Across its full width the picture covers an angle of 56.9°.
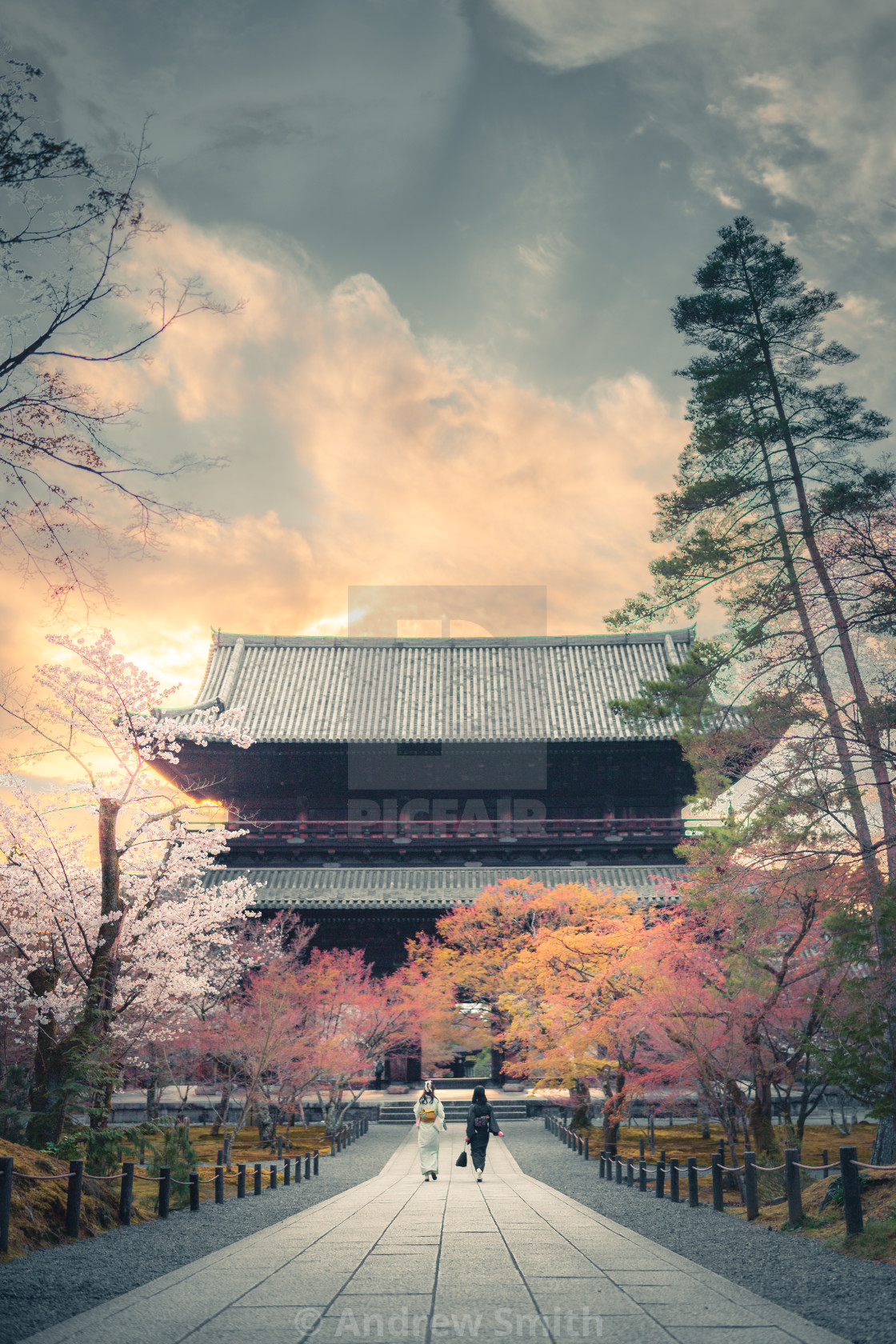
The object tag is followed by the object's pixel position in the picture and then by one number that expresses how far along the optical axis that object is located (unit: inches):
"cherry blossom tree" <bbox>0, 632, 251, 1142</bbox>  446.9
